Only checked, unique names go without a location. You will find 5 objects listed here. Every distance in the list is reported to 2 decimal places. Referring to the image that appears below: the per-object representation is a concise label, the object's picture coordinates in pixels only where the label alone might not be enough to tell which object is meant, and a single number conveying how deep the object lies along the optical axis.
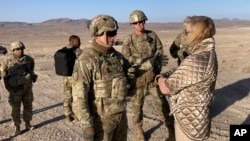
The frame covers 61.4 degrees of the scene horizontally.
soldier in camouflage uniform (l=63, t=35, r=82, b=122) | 4.29
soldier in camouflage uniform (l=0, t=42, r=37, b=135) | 4.00
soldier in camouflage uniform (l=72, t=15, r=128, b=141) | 2.13
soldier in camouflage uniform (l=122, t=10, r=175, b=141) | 3.53
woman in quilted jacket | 1.99
